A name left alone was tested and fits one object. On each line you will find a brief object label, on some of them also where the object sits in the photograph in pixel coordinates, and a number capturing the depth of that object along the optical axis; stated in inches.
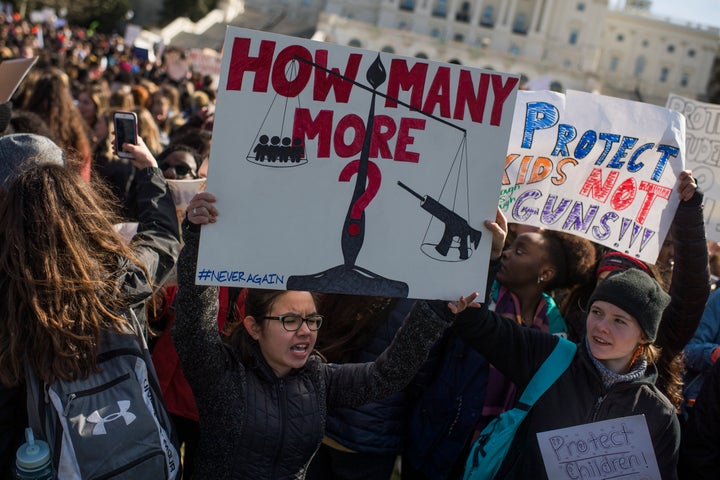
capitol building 1920.5
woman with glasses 82.0
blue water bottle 71.0
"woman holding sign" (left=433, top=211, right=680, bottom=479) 93.7
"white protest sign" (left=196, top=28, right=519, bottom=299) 79.0
